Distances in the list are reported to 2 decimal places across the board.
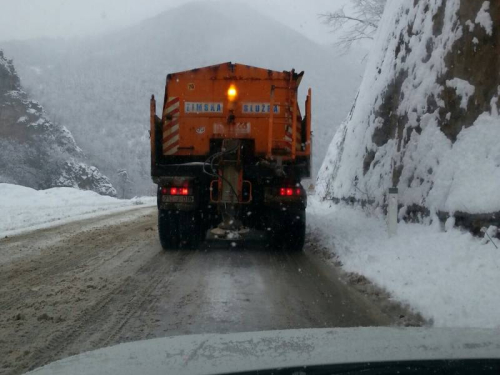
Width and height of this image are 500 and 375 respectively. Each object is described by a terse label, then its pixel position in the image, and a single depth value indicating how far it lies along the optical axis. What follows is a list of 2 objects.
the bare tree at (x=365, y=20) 27.06
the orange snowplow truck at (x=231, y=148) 9.61
